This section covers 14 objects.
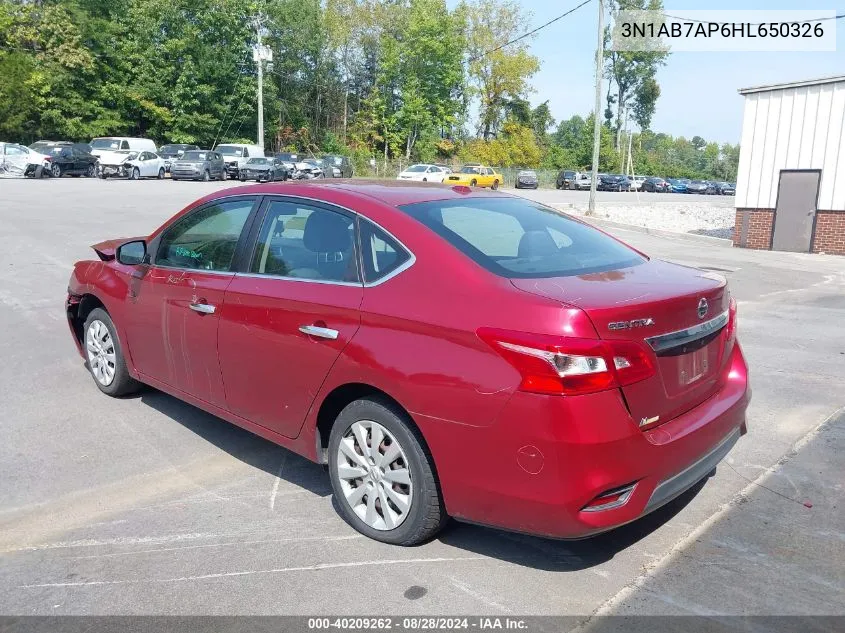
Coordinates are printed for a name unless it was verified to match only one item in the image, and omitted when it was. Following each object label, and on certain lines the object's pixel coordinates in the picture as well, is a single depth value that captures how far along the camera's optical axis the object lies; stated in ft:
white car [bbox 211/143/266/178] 136.05
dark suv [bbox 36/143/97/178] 111.86
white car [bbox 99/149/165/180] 119.55
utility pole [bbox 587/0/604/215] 89.35
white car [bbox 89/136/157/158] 122.52
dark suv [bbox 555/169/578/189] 207.72
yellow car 149.74
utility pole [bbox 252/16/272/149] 139.19
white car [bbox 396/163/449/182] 140.60
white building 56.54
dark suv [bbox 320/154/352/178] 146.92
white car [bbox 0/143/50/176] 103.96
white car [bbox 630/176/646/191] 224.68
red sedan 9.43
